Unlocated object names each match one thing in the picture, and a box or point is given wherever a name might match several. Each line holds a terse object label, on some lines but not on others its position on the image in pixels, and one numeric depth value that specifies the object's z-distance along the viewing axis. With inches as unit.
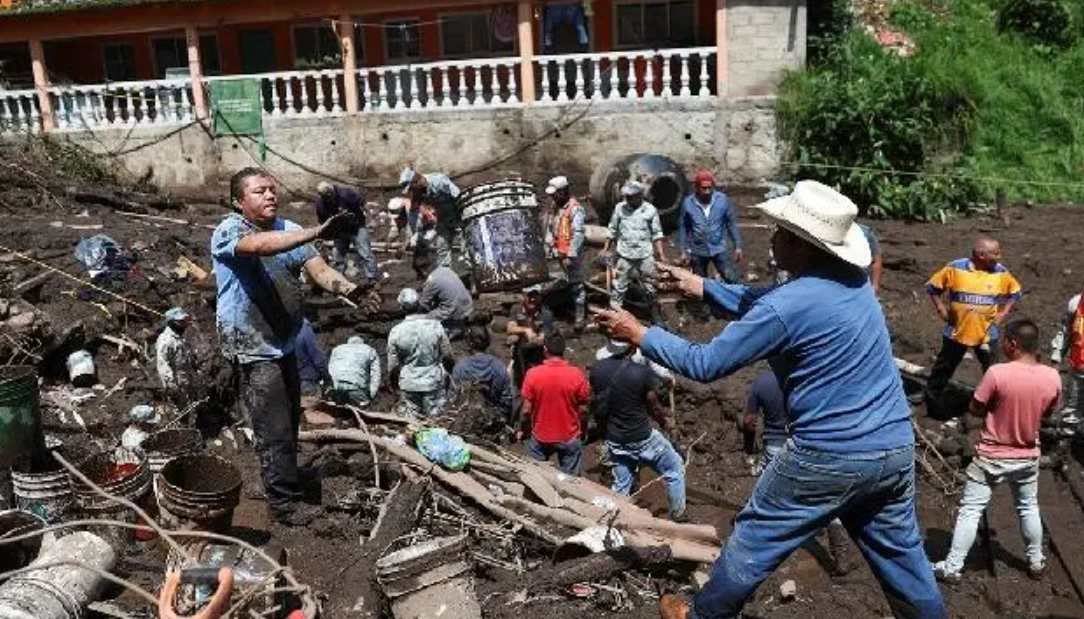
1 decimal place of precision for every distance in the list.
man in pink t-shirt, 229.1
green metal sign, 705.6
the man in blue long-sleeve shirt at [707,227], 444.1
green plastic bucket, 223.0
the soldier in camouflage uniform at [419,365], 343.6
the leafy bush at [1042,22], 777.6
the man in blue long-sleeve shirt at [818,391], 147.1
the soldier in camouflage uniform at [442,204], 466.9
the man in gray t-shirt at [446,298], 399.9
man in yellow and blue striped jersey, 326.0
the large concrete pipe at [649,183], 547.8
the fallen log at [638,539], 226.8
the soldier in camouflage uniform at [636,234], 428.5
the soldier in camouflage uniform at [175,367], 337.1
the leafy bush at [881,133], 602.2
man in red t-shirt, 296.2
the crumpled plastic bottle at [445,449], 260.2
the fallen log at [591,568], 210.4
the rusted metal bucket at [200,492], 199.9
